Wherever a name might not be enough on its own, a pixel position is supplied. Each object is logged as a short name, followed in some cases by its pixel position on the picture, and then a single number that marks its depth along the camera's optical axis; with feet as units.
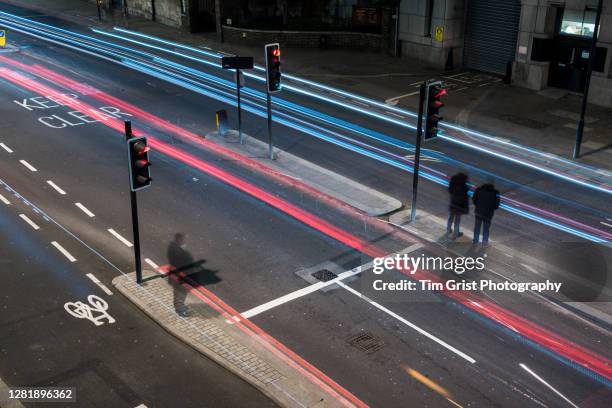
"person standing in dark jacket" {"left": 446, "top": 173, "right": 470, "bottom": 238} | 56.08
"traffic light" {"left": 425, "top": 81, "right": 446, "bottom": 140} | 56.69
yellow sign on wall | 115.03
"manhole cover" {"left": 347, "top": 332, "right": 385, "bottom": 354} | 43.16
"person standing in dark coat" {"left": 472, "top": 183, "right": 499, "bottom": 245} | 53.93
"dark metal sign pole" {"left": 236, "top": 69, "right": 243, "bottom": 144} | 78.95
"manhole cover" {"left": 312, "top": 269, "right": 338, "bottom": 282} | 51.31
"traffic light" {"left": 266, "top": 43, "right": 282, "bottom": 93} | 70.69
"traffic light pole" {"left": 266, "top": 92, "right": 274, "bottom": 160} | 72.90
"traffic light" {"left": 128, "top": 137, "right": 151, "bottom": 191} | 45.68
